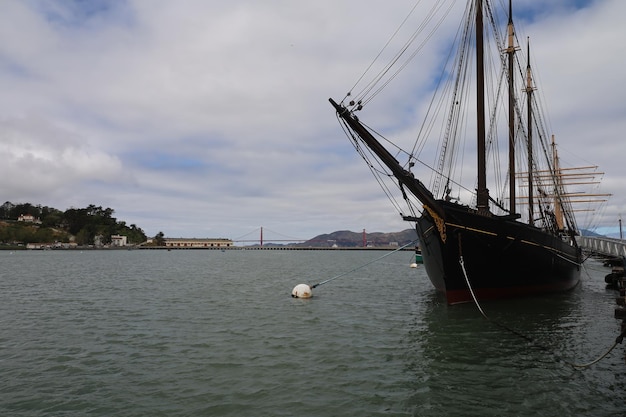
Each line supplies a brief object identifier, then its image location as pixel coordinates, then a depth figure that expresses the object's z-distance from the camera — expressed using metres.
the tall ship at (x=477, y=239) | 19.08
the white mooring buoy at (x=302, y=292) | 25.88
